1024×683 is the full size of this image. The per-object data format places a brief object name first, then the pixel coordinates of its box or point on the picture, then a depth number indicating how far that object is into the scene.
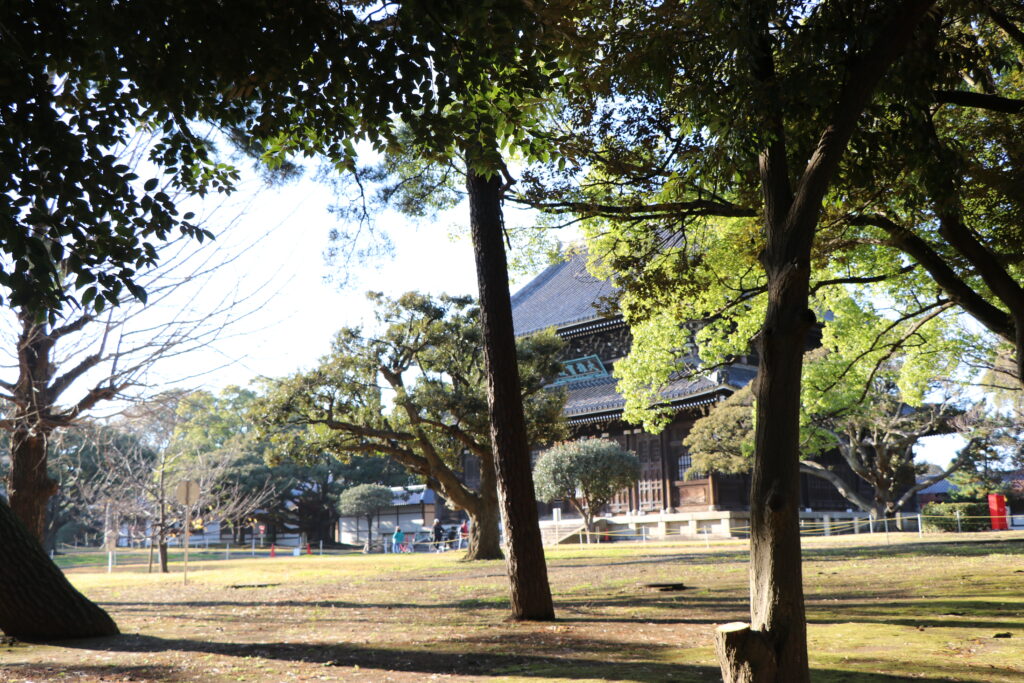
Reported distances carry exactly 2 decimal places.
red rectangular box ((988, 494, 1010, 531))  26.32
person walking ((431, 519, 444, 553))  35.25
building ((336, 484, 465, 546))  41.88
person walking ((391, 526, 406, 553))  37.79
